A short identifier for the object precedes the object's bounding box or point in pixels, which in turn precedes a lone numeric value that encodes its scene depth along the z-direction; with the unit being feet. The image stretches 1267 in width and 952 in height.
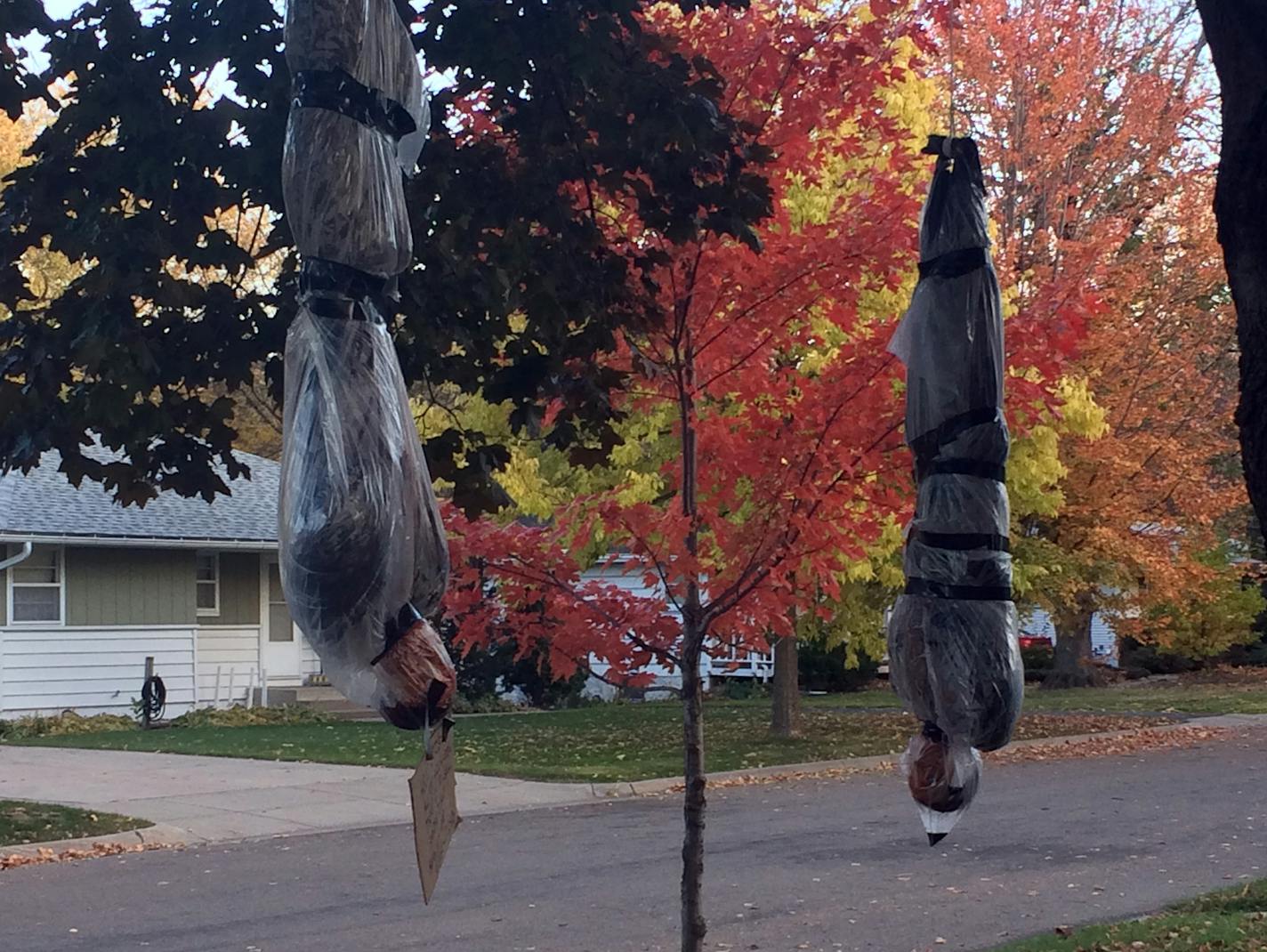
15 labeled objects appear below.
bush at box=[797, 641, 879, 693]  93.15
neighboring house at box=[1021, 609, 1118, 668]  115.34
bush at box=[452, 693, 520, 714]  78.38
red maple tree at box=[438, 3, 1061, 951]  18.95
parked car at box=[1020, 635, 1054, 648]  106.52
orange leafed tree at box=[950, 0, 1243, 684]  60.64
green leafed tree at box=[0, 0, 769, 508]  14.42
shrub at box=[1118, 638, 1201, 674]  104.63
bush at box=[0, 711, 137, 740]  67.36
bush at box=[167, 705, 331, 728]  71.97
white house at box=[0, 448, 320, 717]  72.64
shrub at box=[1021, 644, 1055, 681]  102.42
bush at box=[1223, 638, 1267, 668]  107.34
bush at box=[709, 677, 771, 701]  92.16
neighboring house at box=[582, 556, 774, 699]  93.97
